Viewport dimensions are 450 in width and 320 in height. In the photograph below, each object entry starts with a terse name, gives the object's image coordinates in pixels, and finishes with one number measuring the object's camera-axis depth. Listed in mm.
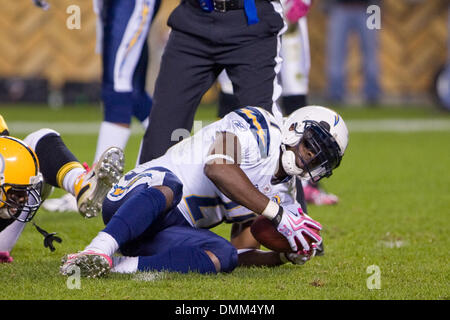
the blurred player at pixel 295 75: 11305
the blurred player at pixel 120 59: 10359
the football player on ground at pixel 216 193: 7344
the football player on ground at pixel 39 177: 7270
